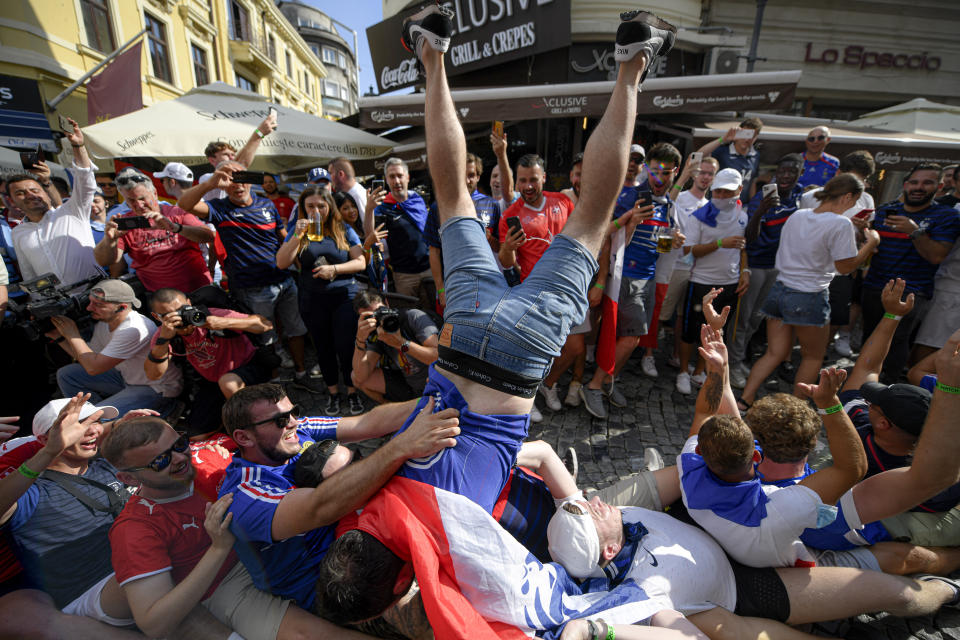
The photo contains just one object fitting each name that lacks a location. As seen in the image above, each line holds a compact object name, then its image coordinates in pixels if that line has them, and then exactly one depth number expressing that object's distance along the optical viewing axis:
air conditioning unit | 9.62
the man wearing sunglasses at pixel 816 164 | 5.16
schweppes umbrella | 5.13
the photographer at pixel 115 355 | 3.04
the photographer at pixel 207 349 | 2.97
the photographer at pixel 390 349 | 2.88
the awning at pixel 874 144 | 6.09
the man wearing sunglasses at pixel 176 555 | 1.69
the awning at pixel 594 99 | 5.66
